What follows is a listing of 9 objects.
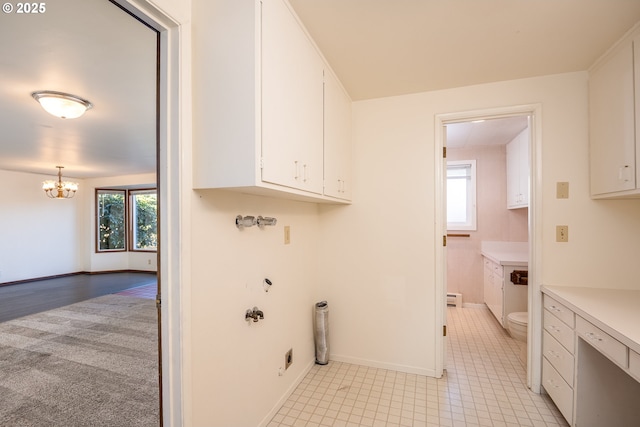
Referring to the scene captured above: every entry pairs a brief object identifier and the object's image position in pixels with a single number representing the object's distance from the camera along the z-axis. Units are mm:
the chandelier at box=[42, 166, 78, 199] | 5586
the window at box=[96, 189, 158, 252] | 7230
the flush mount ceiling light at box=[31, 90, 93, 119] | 2418
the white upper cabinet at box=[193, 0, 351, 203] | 1187
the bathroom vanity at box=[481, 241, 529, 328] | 3320
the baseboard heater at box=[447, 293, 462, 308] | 4348
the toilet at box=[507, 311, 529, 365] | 2881
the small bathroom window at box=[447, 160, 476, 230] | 4406
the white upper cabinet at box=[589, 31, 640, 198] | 1631
